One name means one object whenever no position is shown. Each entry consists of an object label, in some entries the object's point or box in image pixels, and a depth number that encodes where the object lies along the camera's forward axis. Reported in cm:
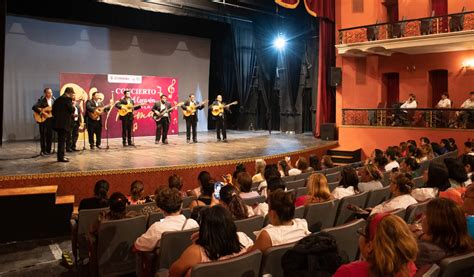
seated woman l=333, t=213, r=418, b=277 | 188
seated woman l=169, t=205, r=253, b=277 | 239
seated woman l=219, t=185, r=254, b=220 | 335
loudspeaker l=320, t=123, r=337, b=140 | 1369
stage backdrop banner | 1238
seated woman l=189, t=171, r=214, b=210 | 421
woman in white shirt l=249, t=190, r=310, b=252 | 274
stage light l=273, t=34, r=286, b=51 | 1645
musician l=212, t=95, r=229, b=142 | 1241
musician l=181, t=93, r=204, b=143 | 1202
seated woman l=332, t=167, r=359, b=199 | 461
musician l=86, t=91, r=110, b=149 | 1014
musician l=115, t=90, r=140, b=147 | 1076
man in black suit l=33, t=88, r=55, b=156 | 905
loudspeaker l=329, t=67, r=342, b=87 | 1408
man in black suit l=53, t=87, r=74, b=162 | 790
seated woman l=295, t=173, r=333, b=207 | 396
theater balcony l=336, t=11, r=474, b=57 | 1156
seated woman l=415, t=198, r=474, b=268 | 225
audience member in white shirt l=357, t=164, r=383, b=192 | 493
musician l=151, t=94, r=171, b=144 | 1146
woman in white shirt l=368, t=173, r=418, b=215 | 370
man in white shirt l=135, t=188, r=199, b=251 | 324
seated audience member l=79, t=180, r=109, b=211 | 457
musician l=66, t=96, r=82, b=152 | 998
